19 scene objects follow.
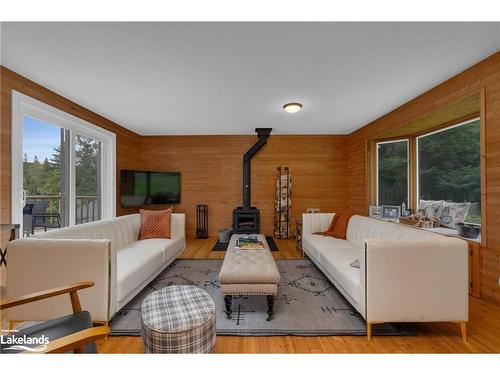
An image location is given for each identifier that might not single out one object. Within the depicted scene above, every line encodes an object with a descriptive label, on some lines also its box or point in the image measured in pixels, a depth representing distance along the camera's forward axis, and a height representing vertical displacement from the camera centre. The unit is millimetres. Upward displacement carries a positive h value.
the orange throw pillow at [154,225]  3254 -540
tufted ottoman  1896 -802
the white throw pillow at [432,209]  3281 -304
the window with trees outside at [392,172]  4047 +302
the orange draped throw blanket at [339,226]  3332 -575
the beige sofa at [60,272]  1641 -620
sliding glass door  2431 +272
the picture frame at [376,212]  4207 -445
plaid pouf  1273 -794
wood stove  4789 -436
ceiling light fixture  3156 +1159
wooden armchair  910 -661
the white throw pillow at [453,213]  2992 -341
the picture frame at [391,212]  3986 -432
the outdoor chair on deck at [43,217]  2789 -382
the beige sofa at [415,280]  1588 -654
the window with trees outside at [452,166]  2887 +336
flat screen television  4379 +4
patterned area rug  1752 -1107
